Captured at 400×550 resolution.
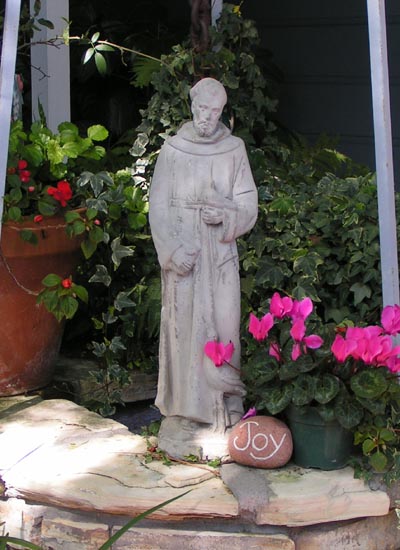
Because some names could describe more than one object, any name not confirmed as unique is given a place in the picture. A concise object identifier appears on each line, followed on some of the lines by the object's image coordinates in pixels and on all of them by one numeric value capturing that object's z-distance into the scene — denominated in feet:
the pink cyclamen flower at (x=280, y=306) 12.66
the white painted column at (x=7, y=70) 13.43
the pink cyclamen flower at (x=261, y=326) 12.49
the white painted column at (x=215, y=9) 17.90
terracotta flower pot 14.92
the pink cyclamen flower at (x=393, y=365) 12.05
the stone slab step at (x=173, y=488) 11.50
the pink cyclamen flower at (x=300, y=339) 12.08
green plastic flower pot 12.17
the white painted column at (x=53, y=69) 17.60
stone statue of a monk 12.10
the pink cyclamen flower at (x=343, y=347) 11.94
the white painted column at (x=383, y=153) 13.20
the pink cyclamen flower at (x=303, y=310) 12.46
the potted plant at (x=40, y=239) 14.75
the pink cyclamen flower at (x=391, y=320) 12.41
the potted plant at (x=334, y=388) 11.96
